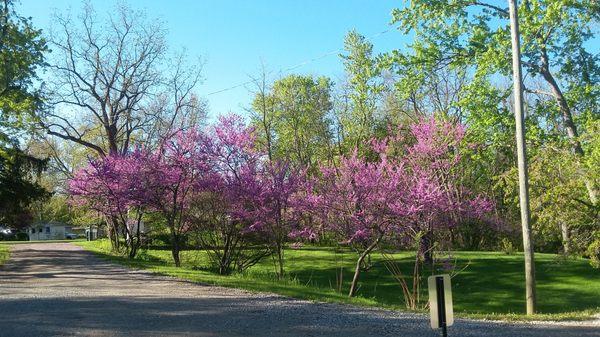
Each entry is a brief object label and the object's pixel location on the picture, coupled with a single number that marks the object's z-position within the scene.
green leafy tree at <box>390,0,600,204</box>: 18.11
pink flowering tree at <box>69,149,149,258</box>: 21.33
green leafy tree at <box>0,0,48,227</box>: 21.48
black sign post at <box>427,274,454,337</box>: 5.47
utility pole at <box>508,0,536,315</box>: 13.07
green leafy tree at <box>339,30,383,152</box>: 41.46
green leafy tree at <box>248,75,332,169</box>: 50.28
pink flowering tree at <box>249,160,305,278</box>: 17.89
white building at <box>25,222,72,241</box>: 89.50
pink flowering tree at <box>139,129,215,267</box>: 19.64
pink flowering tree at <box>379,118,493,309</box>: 15.11
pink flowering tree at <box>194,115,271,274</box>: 18.30
